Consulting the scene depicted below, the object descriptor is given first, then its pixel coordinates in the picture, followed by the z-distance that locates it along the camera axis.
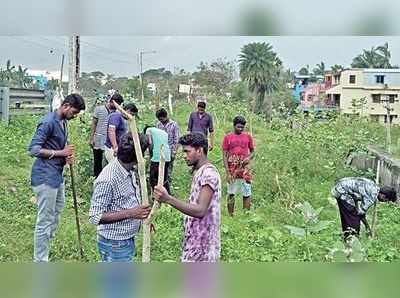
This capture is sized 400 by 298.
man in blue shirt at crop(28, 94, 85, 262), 2.63
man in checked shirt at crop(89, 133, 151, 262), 2.01
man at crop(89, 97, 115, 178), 3.96
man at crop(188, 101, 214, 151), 4.39
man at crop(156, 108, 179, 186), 4.08
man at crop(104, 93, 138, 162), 3.74
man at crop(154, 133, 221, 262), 1.92
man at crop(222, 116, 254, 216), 3.87
